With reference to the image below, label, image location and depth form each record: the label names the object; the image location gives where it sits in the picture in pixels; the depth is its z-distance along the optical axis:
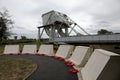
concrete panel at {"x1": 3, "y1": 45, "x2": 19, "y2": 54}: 9.08
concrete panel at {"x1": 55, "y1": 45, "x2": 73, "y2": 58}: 6.48
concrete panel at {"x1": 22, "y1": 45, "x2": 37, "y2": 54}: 8.98
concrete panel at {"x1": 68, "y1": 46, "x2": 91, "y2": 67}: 4.51
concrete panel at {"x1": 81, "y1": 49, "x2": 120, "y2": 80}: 2.10
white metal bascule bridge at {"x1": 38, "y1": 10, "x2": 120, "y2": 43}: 23.85
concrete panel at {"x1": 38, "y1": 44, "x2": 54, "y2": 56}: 8.11
